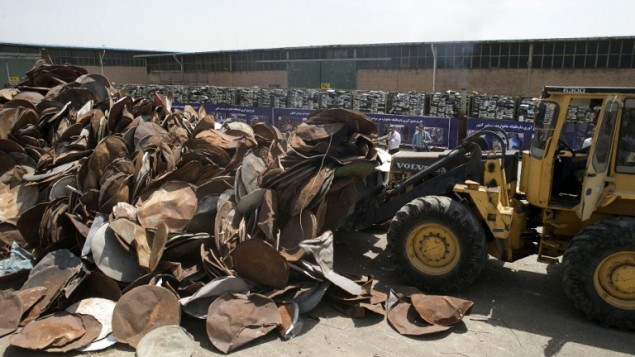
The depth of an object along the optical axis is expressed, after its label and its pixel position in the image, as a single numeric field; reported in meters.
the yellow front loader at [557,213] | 5.07
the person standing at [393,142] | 13.88
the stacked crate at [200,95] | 27.45
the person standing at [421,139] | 15.33
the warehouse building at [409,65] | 26.41
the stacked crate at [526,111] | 17.38
